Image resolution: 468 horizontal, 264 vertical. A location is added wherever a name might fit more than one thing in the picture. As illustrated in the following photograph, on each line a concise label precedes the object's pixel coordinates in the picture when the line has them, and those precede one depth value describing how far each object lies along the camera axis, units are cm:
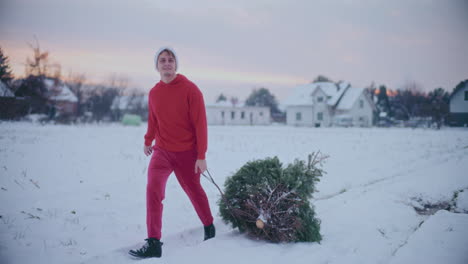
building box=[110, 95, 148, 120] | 4822
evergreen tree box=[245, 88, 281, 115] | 7268
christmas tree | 319
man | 323
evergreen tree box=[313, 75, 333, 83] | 6680
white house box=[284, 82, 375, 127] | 4209
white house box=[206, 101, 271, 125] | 5256
